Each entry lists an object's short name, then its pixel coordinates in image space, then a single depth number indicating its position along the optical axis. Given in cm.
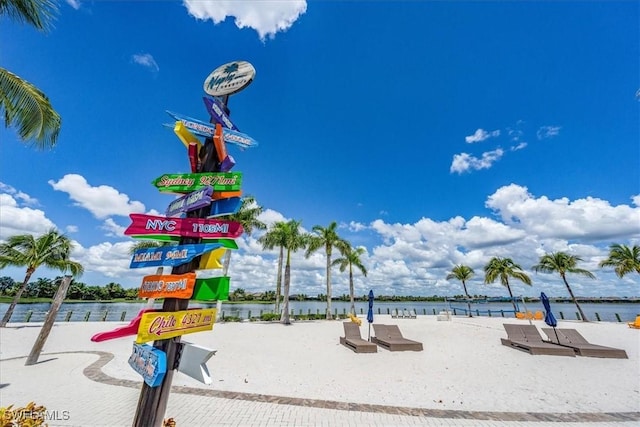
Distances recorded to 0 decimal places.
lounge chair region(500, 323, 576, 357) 1091
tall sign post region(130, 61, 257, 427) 320
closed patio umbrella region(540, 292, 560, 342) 1196
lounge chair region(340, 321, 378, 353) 1159
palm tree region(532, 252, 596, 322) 2791
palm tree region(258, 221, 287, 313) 2664
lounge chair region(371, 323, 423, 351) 1195
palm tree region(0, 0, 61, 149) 609
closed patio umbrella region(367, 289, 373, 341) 1443
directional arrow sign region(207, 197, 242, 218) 385
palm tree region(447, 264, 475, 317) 3875
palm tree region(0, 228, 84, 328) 2125
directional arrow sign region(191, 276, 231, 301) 333
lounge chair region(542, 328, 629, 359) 1059
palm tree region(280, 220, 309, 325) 2537
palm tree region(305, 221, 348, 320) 2900
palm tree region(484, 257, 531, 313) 3375
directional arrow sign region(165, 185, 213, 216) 372
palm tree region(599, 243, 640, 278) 2475
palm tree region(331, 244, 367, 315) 3075
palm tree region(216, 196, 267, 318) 2668
